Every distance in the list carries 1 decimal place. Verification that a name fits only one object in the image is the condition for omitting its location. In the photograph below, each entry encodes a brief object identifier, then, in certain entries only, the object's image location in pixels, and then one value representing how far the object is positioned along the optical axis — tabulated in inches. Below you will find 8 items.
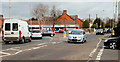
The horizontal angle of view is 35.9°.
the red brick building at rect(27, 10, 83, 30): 3282.5
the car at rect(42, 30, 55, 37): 1564.0
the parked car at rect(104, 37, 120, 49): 559.1
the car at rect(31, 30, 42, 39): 1130.0
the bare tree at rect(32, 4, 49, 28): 2647.6
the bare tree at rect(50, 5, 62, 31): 2920.8
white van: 737.0
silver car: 800.3
